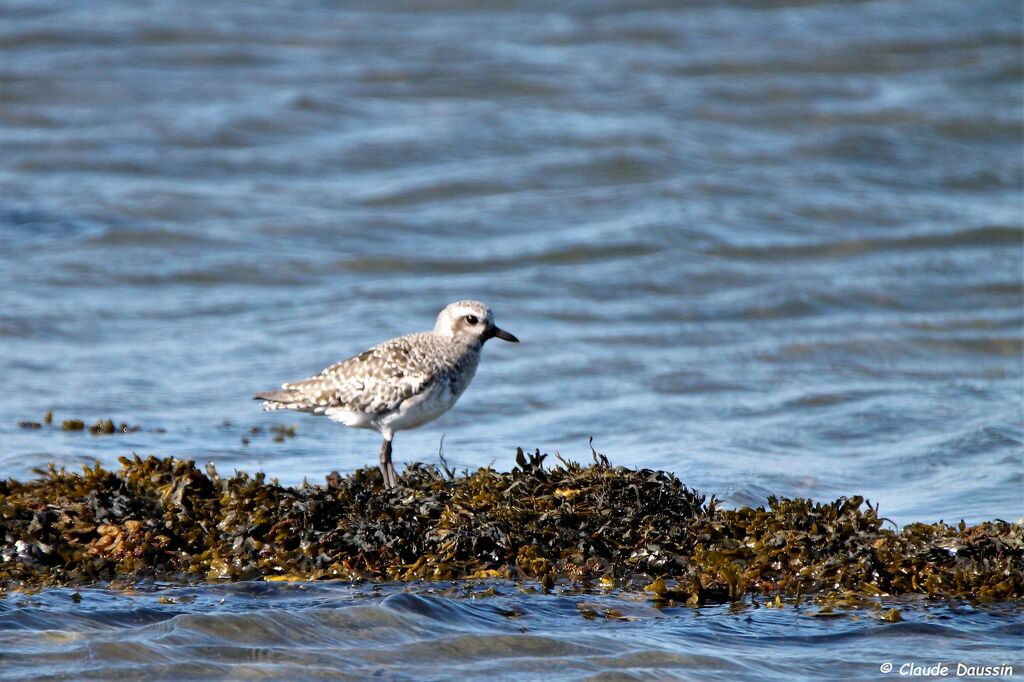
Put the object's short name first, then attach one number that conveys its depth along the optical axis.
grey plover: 12.45
